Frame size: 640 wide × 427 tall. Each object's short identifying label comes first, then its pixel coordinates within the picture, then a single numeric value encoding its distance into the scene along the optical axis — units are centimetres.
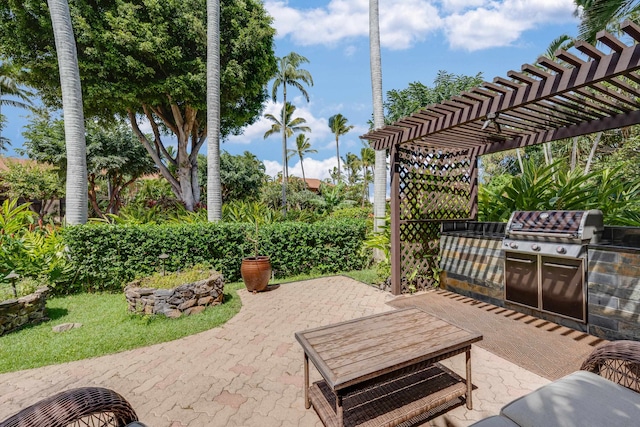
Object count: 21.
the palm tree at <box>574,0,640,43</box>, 802
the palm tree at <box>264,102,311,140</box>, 2534
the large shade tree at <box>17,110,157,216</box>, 1282
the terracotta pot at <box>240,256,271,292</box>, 557
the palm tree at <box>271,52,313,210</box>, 2180
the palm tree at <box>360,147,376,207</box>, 2838
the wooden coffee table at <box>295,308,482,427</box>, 181
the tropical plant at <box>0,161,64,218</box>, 1395
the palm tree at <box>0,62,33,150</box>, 2031
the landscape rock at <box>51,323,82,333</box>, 407
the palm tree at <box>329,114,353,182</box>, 3291
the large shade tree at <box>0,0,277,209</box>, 793
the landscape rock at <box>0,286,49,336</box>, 399
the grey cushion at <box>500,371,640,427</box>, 142
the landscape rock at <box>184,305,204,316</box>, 455
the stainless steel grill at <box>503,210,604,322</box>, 346
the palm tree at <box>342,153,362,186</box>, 3434
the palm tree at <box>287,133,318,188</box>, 3259
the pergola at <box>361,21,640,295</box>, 257
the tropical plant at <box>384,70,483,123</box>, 1106
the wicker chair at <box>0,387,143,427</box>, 131
